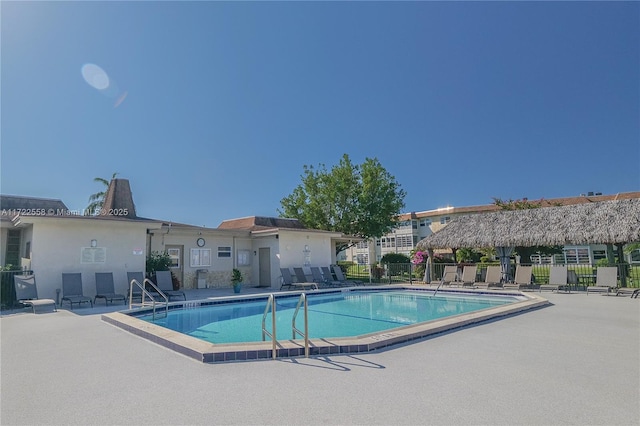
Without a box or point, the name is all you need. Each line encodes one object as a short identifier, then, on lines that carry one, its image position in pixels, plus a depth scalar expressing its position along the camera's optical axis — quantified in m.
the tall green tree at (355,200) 29.05
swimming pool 6.00
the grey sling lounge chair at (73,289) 12.09
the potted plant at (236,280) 17.31
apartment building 41.09
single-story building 13.43
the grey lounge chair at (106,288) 13.07
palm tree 33.56
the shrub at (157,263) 16.22
